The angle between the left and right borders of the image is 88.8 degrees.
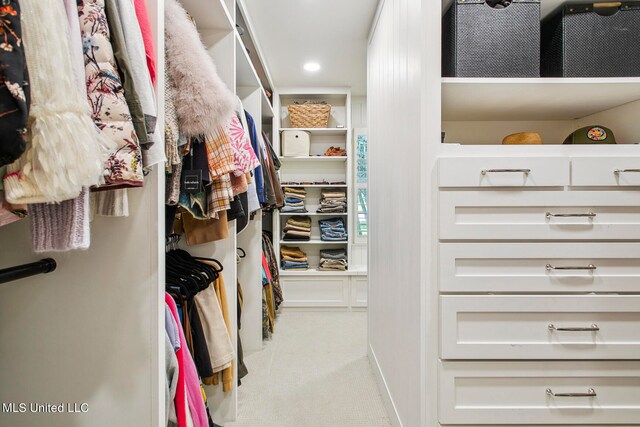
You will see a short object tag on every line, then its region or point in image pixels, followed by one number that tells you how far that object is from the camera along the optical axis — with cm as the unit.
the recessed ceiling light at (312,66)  285
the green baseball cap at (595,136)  129
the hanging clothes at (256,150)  195
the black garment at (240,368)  198
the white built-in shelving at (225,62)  152
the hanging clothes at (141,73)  71
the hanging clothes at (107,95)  62
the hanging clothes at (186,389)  111
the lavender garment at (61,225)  60
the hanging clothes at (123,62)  66
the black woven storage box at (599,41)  122
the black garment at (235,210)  149
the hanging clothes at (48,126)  49
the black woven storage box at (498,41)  119
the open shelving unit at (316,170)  337
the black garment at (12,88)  43
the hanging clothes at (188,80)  112
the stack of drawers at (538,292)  112
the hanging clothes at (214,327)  143
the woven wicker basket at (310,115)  338
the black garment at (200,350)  136
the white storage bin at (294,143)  339
